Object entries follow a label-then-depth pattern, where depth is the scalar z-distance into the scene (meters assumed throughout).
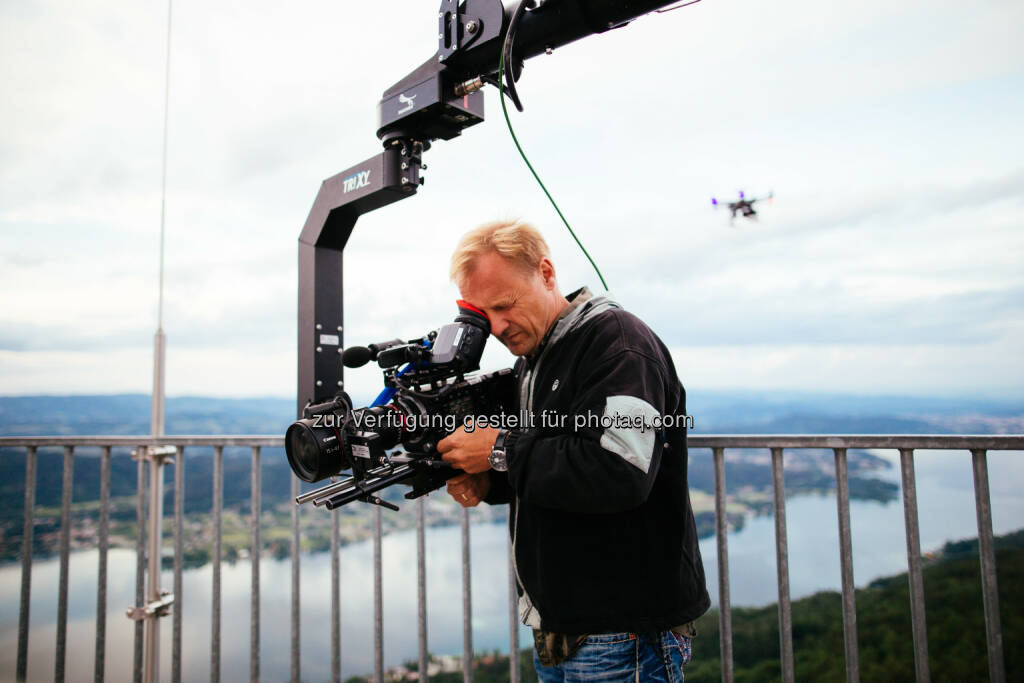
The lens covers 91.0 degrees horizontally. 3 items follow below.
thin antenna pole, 2.60
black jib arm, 1.29
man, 1.14
